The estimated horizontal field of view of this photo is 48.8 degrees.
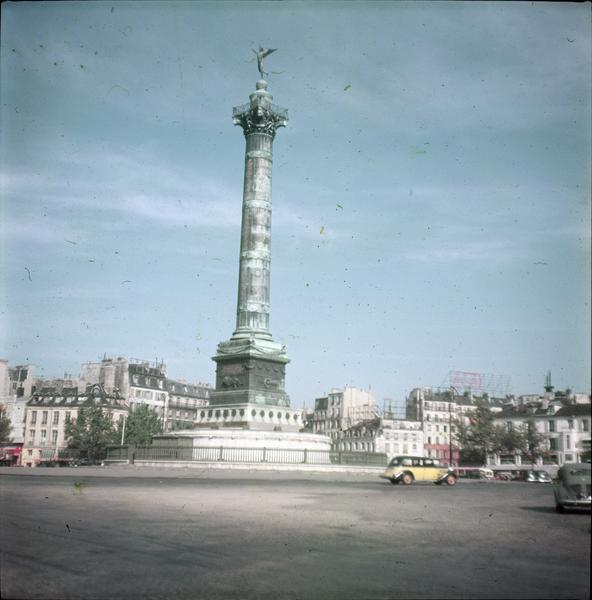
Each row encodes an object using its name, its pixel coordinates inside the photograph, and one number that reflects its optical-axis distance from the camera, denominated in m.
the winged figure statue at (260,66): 48.11
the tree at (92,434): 76.75
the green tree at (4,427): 81.19
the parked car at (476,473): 49.71
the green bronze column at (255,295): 41.81
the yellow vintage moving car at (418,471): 27.92
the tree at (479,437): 56.06
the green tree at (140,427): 76.62
